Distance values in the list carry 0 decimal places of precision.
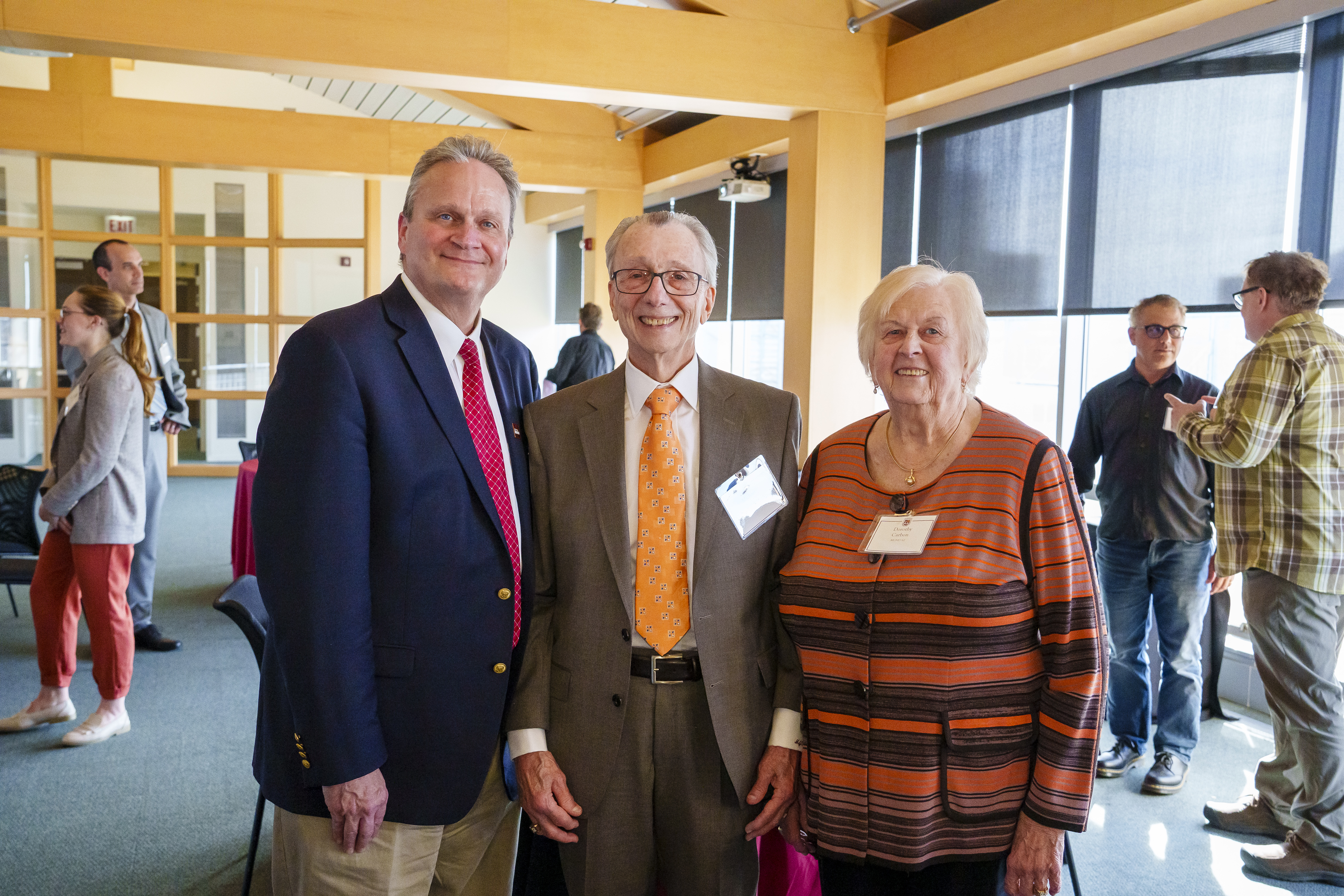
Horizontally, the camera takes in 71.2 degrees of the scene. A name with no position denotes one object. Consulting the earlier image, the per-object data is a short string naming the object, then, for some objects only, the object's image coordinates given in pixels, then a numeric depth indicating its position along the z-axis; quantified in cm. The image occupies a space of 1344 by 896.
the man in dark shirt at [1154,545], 377
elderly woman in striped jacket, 156
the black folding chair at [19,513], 509
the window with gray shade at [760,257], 870
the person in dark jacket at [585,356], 840
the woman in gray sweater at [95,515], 383
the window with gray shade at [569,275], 1442
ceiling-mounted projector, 812
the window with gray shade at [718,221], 965
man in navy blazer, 153
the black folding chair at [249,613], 253
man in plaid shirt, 303
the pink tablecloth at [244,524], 573
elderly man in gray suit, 169
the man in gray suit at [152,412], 506
